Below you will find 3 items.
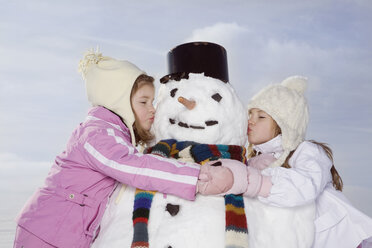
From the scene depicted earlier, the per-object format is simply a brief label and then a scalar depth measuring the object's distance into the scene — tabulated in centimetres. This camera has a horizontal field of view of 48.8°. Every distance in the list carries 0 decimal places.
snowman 163
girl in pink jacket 167
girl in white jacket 205
